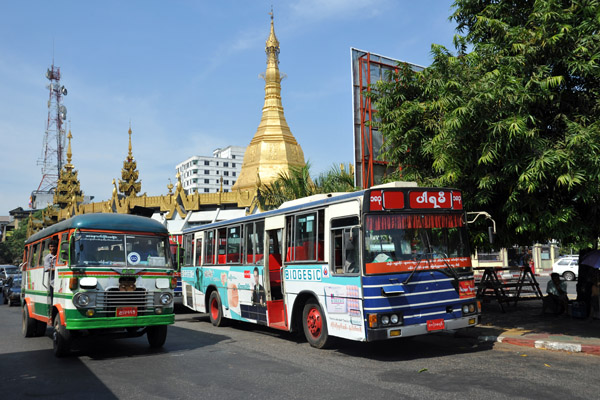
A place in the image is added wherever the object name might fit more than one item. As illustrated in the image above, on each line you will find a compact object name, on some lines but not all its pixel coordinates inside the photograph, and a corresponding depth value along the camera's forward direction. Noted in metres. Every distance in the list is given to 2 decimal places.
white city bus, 8.55
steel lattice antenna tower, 109.94
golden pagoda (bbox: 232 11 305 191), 45.38
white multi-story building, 144.12
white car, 33.00
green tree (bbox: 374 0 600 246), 8.92
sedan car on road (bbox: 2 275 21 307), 24.16
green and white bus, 9.17
